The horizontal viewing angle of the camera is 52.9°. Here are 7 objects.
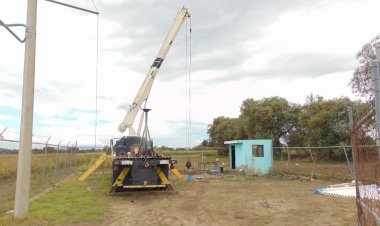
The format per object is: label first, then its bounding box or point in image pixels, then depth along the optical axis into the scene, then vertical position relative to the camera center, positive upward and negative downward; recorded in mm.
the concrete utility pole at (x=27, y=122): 9094 +819
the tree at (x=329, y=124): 35862 +2887
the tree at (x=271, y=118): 48969 +4542
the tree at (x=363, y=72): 27438 +6057
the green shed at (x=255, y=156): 24984 -144
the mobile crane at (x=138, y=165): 13562 -392
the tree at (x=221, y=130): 63681 +4243
